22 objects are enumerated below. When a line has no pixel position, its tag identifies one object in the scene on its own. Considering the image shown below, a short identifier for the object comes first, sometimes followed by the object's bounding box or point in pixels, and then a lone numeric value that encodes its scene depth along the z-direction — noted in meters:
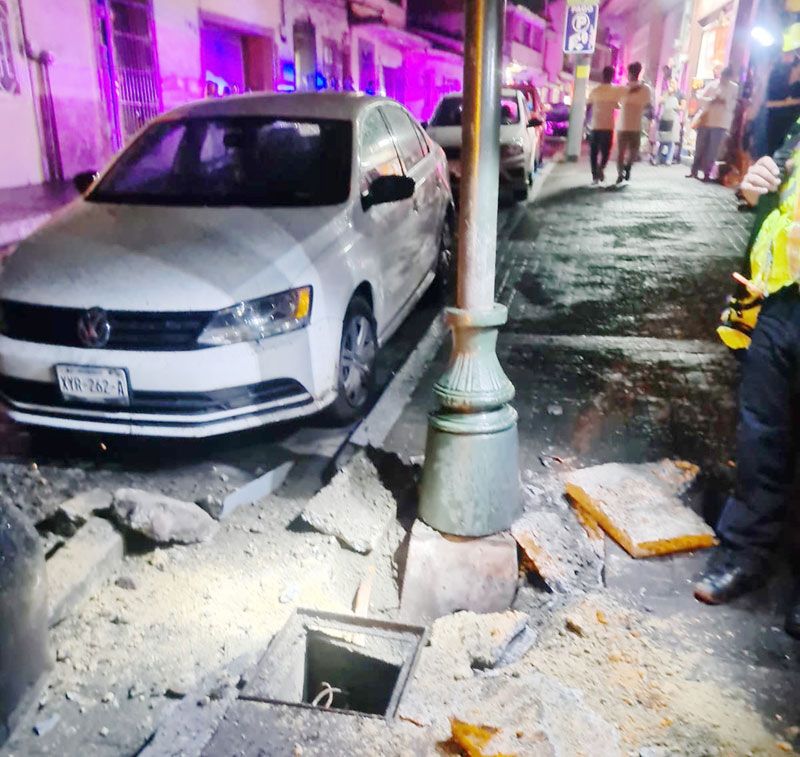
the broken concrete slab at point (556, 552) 3.29
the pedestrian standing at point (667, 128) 19.19
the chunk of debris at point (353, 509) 3.56
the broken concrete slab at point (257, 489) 3.97
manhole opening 3.01
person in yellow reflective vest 2.97
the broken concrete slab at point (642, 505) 3.47
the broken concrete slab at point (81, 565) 3.18
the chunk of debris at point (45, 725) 2.71
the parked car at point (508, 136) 12.03
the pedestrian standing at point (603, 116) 14.71
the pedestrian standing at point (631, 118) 14.52
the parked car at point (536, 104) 17.62
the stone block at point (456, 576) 3.27
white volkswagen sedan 3.90
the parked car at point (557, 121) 33.81
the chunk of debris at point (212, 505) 3.86
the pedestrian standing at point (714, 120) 15.13
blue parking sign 21.59
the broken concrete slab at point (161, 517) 3.57
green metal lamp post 3.19
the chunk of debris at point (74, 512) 3.62
